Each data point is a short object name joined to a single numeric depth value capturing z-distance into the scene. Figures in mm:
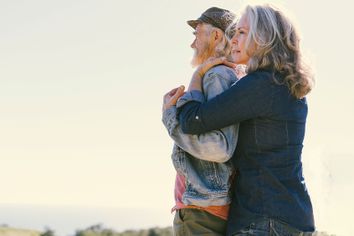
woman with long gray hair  3609
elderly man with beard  3697
